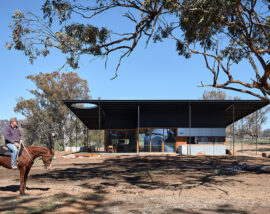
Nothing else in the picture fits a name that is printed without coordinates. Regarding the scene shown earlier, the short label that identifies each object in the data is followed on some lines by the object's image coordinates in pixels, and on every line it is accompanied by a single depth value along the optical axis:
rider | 7.07
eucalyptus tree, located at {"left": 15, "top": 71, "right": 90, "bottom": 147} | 37.22
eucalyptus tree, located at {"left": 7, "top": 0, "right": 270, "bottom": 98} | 10.64
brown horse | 7.27
